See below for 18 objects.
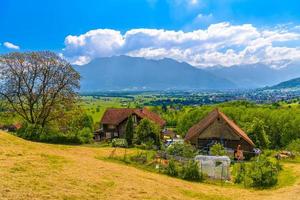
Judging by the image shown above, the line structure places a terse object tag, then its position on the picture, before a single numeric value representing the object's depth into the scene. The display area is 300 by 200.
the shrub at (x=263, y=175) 35.25
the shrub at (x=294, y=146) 72.43
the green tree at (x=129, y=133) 57.69
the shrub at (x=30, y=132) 51.03
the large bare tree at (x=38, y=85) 53.97
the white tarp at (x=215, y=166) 39.53
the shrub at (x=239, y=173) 36.84
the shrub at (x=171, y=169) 36.19
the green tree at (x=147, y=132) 57.53
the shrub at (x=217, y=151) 47.50
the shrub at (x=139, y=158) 39.09
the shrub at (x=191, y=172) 35.56
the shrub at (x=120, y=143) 54.92
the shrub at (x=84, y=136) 54.06
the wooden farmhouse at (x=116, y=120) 87.12
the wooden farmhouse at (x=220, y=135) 60.92
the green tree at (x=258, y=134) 69.06
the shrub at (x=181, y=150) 43.74
